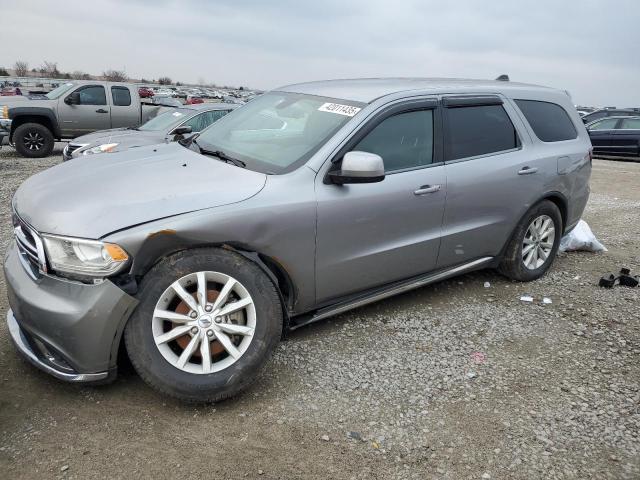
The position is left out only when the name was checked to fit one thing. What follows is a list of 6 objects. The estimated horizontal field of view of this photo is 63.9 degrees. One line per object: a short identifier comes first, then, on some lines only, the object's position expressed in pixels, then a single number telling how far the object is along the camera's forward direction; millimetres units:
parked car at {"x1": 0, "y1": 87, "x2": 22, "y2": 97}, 21041
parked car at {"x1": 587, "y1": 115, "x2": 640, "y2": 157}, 14805
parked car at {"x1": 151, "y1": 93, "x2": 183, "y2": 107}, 13586
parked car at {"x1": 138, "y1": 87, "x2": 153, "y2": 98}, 34188
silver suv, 2514
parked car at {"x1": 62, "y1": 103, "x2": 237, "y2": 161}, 8078
